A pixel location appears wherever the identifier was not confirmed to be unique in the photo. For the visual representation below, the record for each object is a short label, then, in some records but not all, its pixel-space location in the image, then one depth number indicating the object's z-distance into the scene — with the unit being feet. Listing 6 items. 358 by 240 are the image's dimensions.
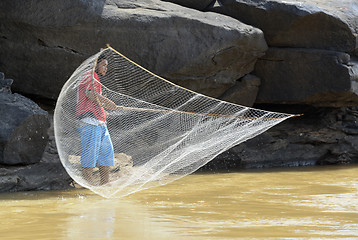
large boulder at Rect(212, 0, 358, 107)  61.31
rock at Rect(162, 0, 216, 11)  62.64
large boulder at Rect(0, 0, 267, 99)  51.83
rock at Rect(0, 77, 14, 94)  45.11
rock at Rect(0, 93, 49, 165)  42.01
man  38.75
